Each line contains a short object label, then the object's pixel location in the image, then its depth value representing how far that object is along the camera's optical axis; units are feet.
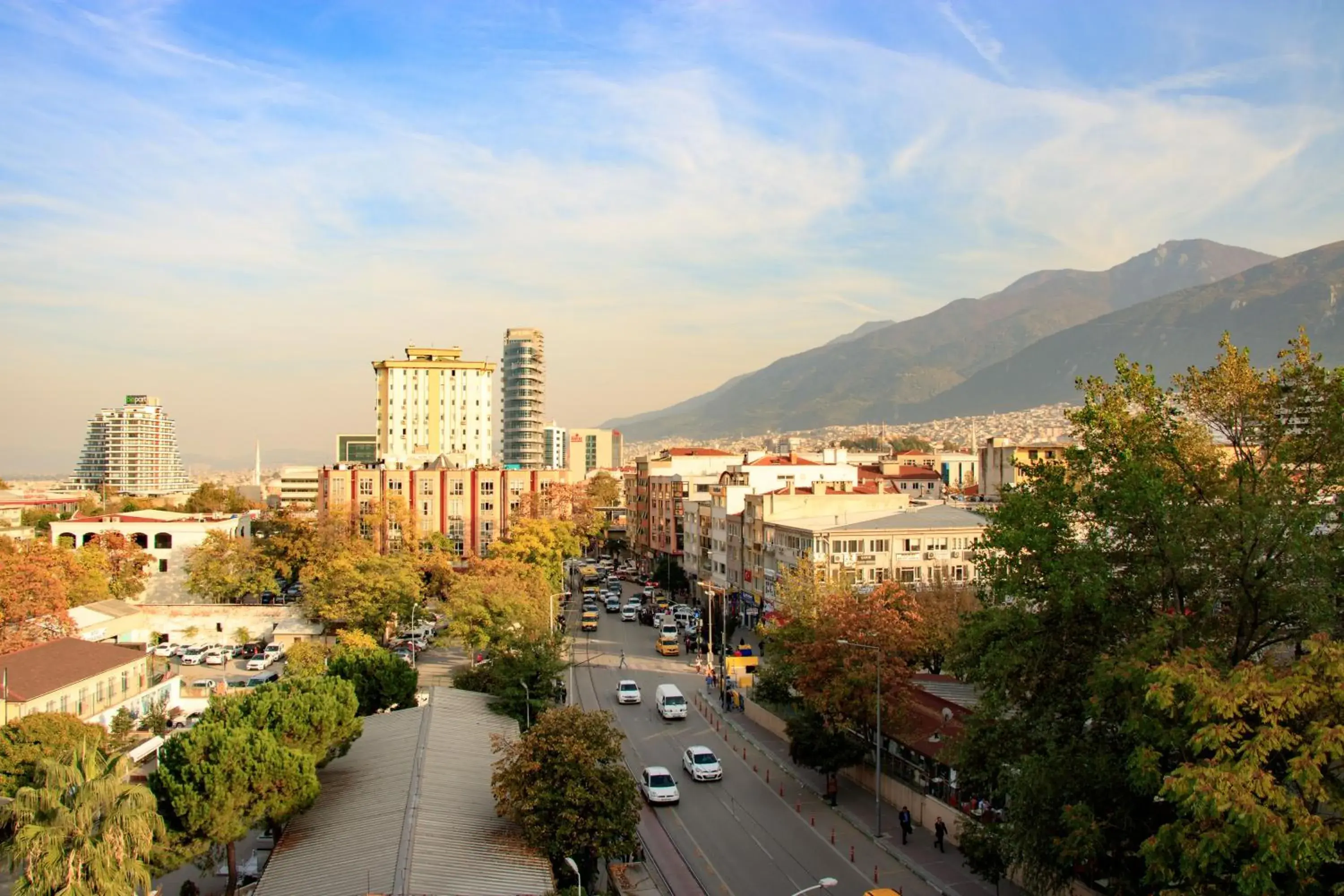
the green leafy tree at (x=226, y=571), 226.99
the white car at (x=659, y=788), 98.37
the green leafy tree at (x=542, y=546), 227.40
